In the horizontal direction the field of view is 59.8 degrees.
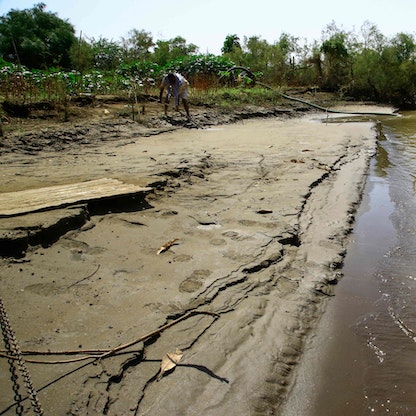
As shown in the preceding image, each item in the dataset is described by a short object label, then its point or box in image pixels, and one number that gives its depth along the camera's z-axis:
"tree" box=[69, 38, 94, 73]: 17.19
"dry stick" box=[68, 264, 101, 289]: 2.38
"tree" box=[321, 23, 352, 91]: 20.27
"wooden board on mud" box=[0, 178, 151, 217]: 3.09
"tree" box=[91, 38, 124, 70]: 19.88
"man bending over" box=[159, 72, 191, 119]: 9.30
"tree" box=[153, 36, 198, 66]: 21.06
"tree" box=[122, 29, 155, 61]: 22.31
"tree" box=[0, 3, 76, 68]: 19.14
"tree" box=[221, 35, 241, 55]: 25.46
